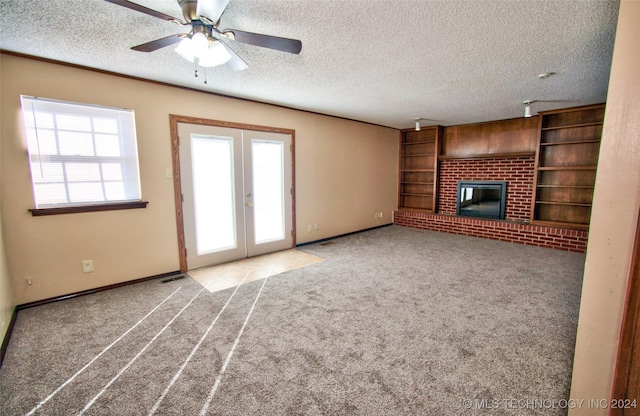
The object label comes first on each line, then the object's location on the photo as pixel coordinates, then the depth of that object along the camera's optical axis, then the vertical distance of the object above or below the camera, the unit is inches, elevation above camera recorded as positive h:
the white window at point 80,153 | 102.4 +9.0
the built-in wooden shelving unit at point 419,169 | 249.0 +6.2
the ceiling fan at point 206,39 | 63.8 +35.7
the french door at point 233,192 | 141.4 -9.4
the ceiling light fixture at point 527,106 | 158.7 +41.2
